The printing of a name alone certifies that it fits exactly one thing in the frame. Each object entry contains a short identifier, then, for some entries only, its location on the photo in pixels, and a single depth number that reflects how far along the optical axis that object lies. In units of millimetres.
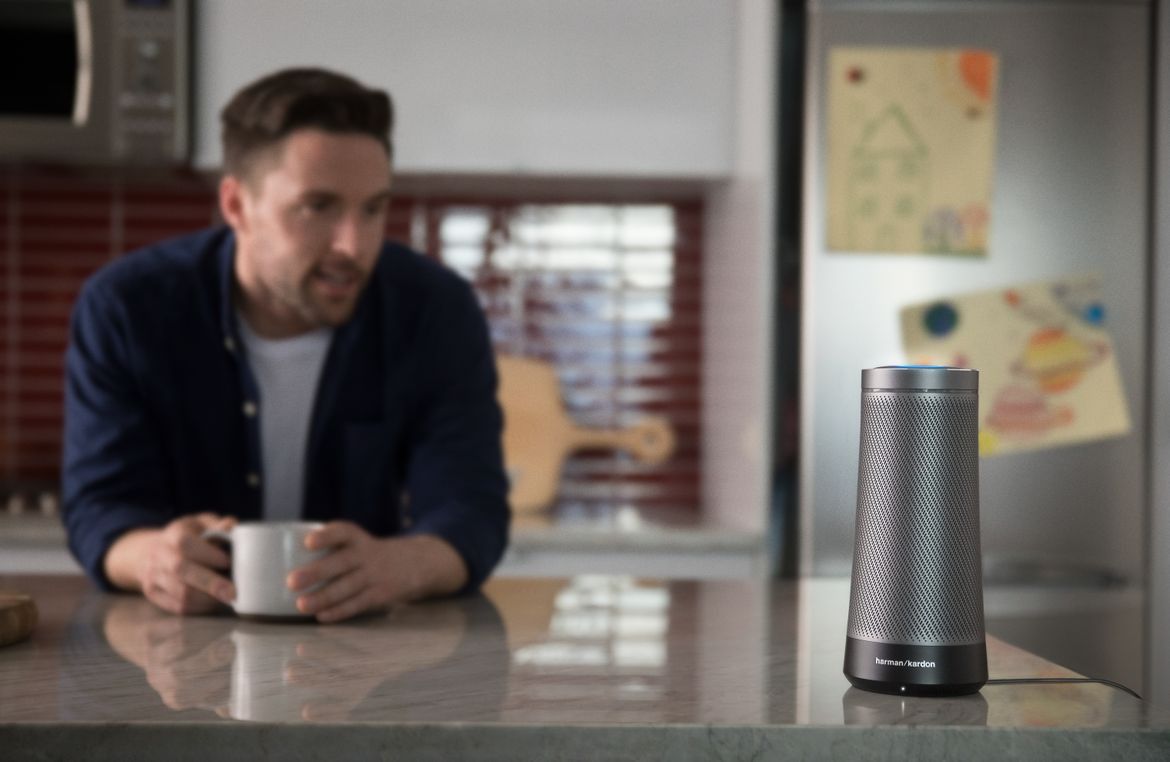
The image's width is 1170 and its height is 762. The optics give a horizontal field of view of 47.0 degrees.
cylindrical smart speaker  784
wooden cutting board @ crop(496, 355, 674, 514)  2715
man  1497
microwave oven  2486
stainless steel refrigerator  2238
